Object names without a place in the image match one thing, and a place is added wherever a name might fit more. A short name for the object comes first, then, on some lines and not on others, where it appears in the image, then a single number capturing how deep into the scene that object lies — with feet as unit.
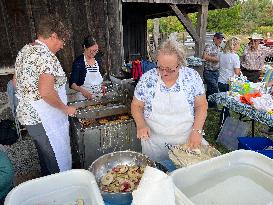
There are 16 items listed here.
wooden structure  16.96
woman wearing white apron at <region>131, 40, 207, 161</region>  7.86
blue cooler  12.27
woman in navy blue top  13.10
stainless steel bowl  6.24
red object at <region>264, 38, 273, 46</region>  58.19
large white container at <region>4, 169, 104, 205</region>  4.53
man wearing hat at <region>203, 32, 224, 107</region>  21.74
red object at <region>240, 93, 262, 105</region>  14.04
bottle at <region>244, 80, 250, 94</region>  14.82
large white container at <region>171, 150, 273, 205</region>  4.41
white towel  3.86
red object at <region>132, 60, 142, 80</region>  13.86
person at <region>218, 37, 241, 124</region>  19.24
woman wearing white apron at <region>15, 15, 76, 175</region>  8.52
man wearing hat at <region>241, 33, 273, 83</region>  20.66
